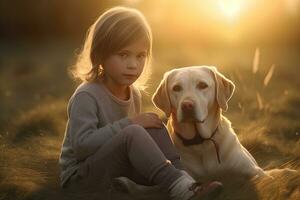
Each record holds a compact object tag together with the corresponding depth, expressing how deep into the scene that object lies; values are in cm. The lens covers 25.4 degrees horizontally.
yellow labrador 532
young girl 463
